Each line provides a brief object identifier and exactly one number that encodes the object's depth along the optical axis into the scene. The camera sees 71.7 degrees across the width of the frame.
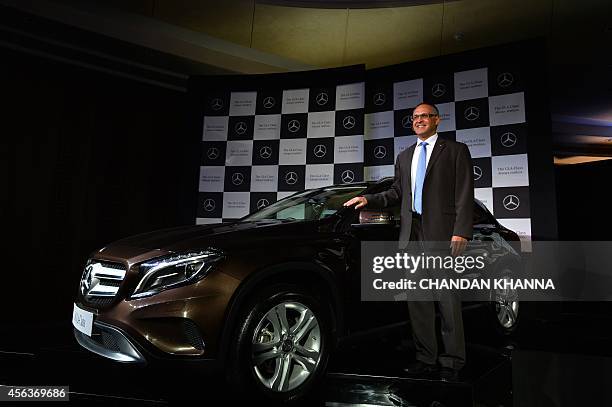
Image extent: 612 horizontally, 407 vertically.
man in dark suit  2.33
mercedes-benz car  1.77
